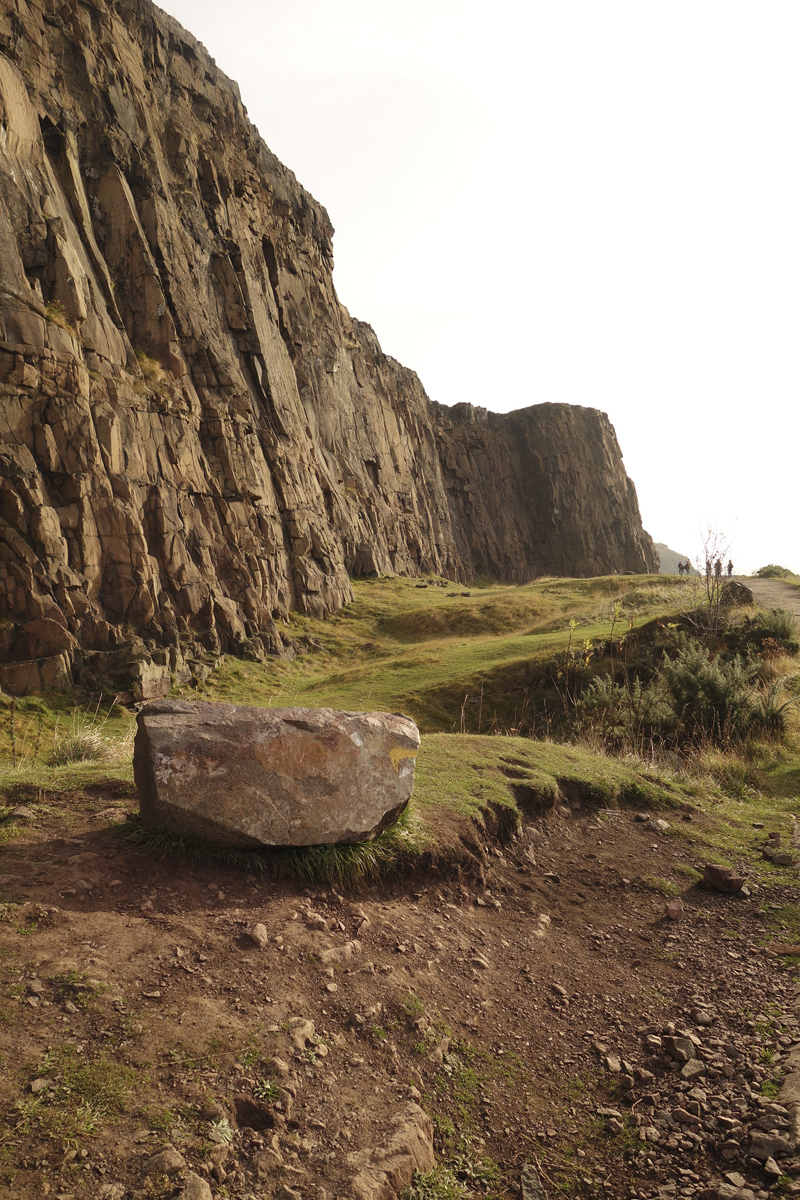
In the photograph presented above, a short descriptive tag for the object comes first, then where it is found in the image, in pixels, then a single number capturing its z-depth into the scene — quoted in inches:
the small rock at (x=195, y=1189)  102.0
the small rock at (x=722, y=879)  270.8
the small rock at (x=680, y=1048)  169.8
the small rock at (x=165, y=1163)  104.7
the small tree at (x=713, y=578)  679.1
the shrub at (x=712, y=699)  499.5
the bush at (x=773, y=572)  1462.8
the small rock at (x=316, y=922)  190.5
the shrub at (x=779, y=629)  642.8
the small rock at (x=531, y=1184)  127.9
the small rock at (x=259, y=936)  174.1
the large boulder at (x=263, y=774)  200.4
